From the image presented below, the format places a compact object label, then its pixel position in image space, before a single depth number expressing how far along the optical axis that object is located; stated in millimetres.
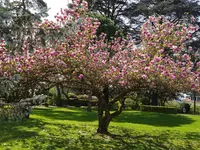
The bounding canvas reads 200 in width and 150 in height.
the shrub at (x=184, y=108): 29344
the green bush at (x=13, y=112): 6250
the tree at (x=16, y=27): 7739
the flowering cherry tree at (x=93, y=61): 9141
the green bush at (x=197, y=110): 30928
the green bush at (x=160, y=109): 25453
